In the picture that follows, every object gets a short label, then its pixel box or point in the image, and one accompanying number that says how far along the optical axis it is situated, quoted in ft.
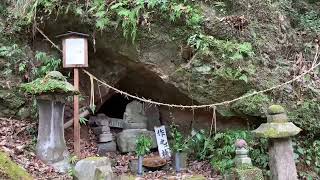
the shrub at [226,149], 20.71
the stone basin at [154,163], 22.21
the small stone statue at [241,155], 18.39
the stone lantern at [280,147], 17.98
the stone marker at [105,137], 24.26
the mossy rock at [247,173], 17.65
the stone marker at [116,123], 25.42
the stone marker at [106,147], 23.91
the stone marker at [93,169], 15.75
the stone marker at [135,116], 25.27
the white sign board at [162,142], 24.17
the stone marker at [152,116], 26.18
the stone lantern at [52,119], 18.98
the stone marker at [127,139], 24.50
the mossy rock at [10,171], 11.64
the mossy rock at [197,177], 19.48
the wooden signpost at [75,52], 21.15
